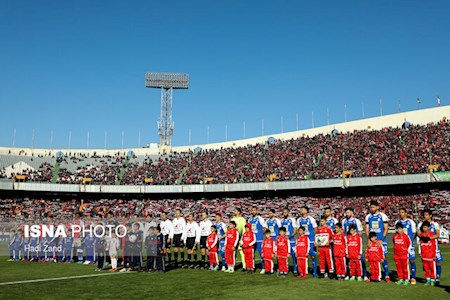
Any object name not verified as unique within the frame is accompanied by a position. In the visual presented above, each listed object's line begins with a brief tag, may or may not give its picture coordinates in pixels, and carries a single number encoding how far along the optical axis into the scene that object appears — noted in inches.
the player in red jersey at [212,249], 645.8
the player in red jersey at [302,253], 556.4
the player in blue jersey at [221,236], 639.8
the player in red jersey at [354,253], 514.0
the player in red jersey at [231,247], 621.9
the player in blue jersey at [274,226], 637.9
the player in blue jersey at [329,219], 565.7
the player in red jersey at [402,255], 491.5
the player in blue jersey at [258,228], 650.2
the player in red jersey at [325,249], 543.2
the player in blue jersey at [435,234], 483.8
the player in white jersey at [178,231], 699.4
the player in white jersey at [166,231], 696.4
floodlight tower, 2989.7
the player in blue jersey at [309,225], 580.5
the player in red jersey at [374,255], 501.9
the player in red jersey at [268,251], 586.2
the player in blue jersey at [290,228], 608.1
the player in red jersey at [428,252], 479.8
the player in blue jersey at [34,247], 849.5
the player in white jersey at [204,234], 687.1
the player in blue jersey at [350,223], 532.1
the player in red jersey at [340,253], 526.9
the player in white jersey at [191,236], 682.2
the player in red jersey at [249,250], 609.9
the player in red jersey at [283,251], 567.3
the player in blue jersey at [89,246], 773.9
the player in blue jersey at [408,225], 521.7
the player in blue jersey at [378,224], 526.3
